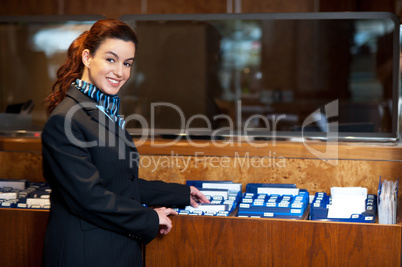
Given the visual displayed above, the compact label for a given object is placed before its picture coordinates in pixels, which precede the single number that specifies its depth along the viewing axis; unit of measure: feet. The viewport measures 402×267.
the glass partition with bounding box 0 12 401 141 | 15.76
